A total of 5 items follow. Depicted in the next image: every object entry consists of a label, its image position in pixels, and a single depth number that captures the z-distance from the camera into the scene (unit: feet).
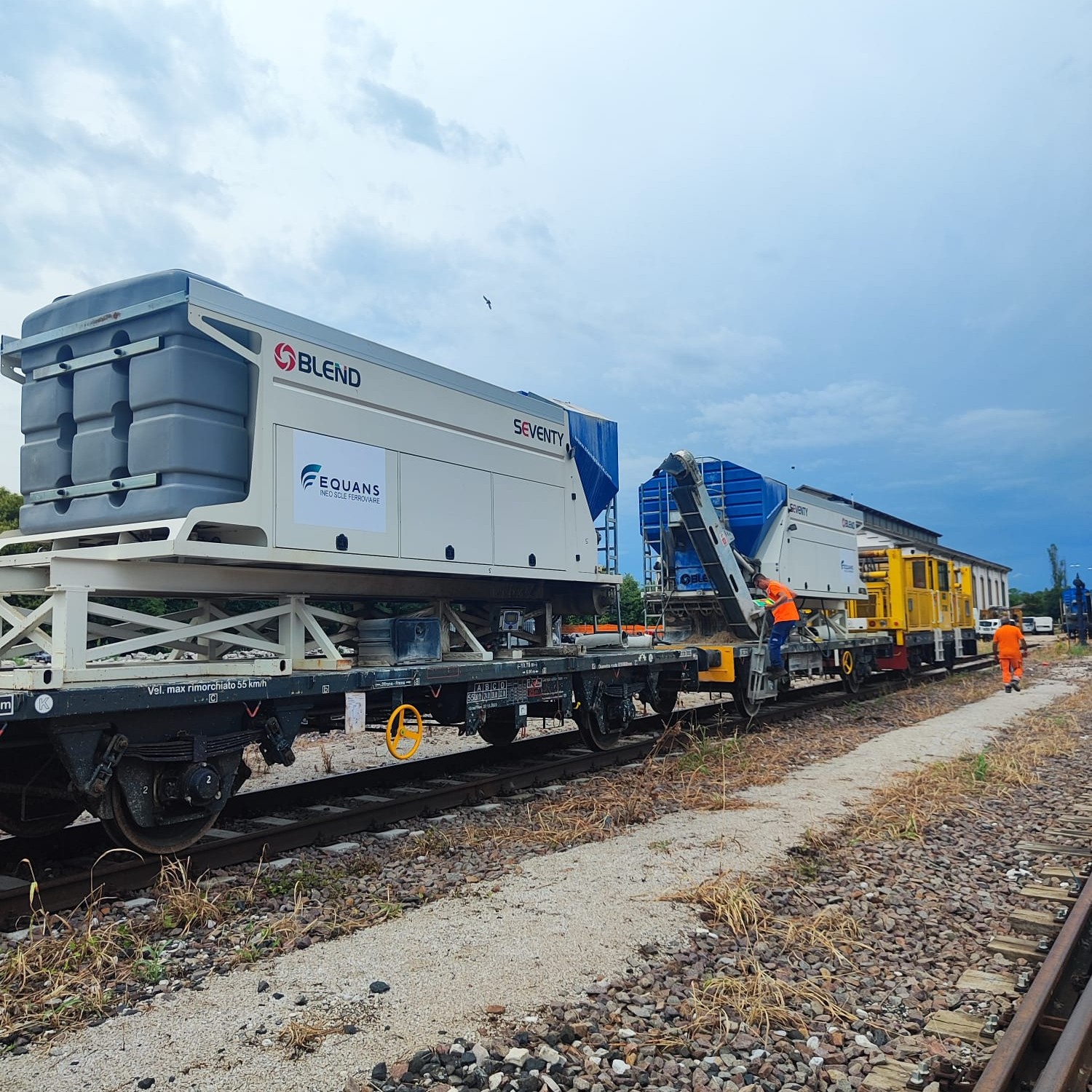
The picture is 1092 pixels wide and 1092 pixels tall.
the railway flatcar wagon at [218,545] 18.49
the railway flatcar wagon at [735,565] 41.47
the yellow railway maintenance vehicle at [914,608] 62.95
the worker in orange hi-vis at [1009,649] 60.23
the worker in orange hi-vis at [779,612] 41.19
